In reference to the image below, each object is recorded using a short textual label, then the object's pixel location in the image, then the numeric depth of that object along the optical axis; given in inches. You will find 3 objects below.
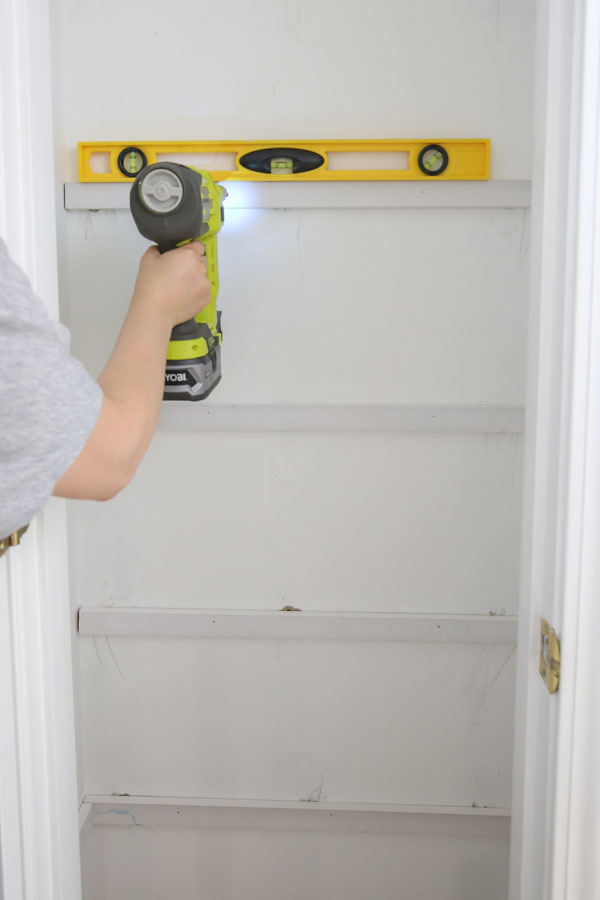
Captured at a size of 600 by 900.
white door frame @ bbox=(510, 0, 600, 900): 29.9
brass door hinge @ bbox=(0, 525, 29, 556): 35.6
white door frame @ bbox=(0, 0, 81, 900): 35.9
